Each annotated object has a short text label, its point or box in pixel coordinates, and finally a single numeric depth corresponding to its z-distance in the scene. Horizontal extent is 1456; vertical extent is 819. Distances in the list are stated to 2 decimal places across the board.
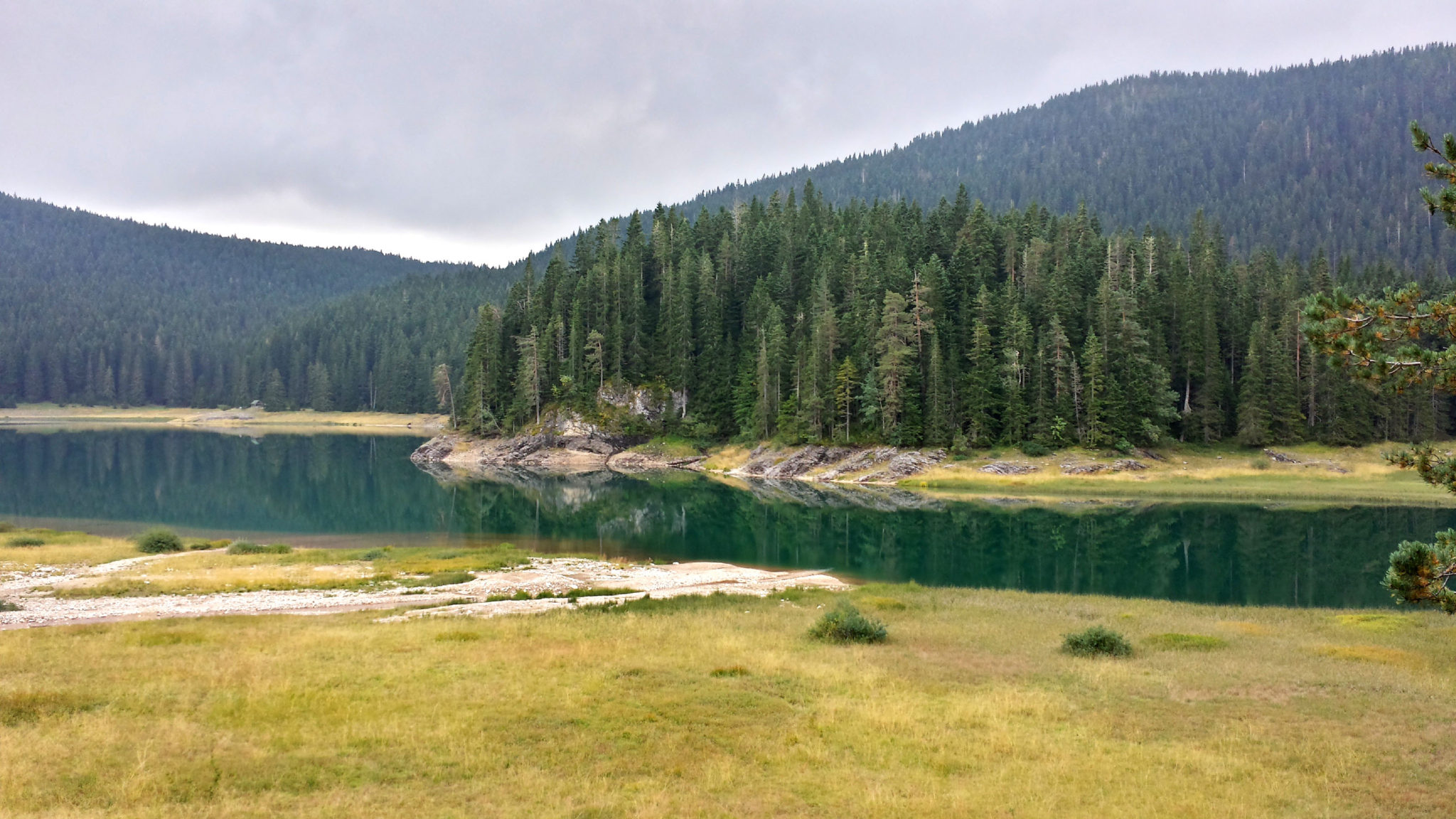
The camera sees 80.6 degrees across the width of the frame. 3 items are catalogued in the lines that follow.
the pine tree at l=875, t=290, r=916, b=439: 99.25
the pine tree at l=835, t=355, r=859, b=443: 103.56
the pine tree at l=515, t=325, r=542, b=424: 129.75
